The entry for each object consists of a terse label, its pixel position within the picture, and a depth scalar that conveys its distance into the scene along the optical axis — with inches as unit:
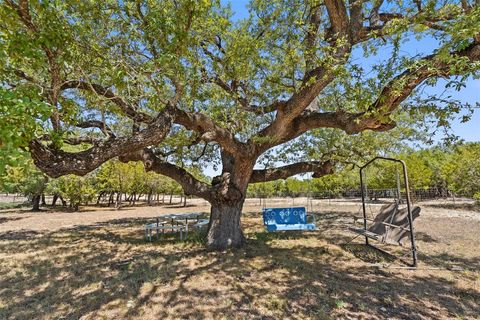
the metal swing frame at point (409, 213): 211.5
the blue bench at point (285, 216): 362.6
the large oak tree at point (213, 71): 140.4
